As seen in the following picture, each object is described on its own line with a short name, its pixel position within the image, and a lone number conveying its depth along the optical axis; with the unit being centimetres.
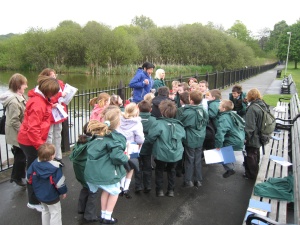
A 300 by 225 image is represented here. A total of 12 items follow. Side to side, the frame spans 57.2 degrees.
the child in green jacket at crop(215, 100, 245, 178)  434
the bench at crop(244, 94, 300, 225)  293
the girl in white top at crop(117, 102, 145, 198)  371
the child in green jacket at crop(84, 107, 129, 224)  298
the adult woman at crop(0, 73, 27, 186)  383
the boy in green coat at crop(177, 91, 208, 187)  410
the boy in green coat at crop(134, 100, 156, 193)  407
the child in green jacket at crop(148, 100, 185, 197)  380
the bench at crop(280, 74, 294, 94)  1575
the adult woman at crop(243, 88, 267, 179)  450
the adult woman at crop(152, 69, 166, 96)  652
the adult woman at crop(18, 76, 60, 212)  323
